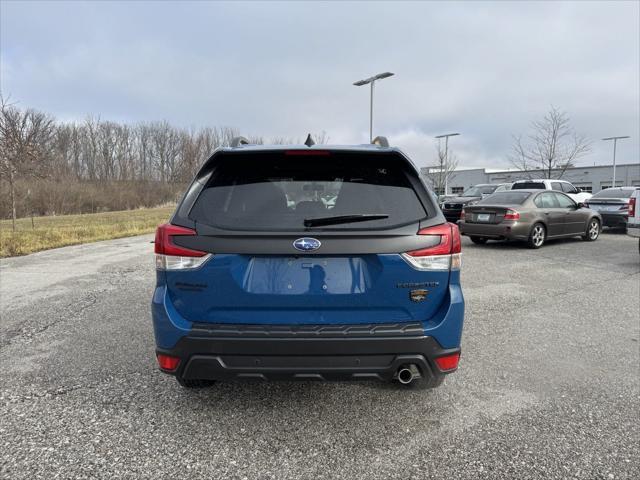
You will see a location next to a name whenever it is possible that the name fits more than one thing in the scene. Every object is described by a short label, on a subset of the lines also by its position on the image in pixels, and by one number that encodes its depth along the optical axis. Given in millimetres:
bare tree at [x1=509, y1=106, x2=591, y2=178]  28906
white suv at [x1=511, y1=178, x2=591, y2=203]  17234
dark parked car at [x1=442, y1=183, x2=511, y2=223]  16672
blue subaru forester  2465
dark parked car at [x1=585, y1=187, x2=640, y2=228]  14688
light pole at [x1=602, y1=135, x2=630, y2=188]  40719
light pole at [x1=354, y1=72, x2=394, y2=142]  22062
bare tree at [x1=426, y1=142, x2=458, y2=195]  40094
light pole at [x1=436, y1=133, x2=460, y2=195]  35719
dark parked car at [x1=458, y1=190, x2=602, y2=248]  10906
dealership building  50188
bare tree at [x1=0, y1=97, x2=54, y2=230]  17000
